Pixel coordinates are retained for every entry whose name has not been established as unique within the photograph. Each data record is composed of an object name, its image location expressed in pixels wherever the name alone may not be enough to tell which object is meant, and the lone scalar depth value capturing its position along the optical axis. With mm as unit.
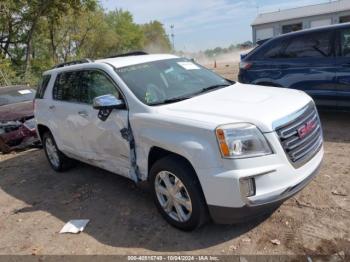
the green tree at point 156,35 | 77619
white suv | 3451
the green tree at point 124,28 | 56197
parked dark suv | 6730
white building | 44531
